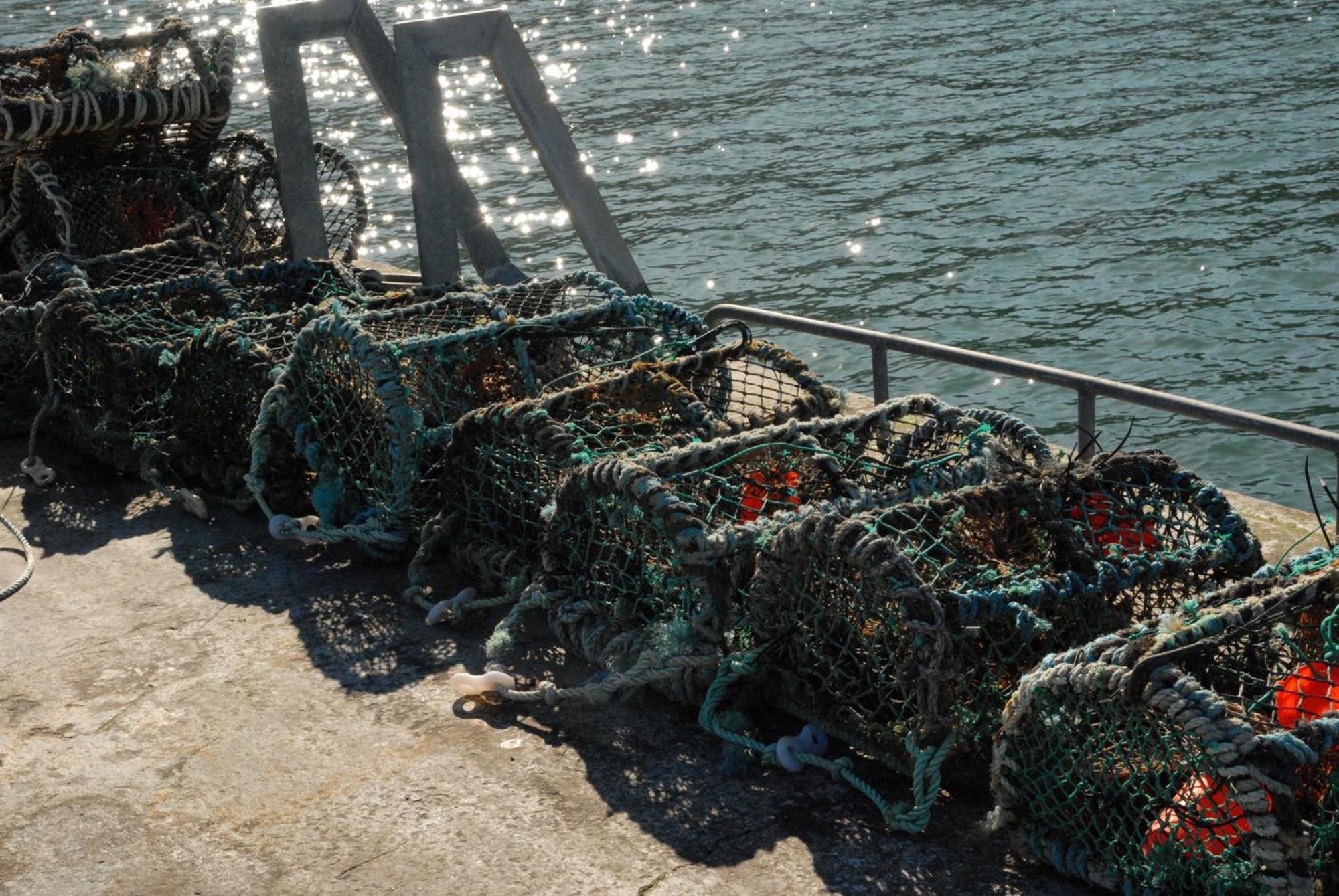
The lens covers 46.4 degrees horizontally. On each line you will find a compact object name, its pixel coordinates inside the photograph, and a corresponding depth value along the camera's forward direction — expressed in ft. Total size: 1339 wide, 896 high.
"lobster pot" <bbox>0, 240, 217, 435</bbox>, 22.13
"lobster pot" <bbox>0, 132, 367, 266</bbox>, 25.80
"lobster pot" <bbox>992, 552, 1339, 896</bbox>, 9.66
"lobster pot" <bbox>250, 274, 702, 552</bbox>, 16.83
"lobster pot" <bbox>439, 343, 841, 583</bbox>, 15.42
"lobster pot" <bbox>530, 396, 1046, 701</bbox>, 13.33
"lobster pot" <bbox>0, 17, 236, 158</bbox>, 25.09
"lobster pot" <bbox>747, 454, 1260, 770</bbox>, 11.89
